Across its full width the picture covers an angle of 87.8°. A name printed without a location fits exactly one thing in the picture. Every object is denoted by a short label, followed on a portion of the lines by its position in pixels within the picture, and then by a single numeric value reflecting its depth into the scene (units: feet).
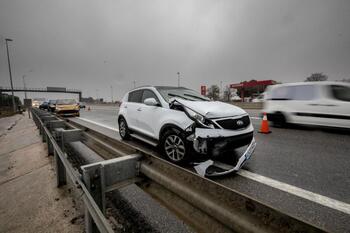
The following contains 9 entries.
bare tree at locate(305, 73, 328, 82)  171.42
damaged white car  10.73
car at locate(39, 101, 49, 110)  94.22
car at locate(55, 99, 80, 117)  51.71
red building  155.26
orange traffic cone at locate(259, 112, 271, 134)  22.62
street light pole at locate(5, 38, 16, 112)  82.37
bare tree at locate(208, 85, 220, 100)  259.92
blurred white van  20.17
